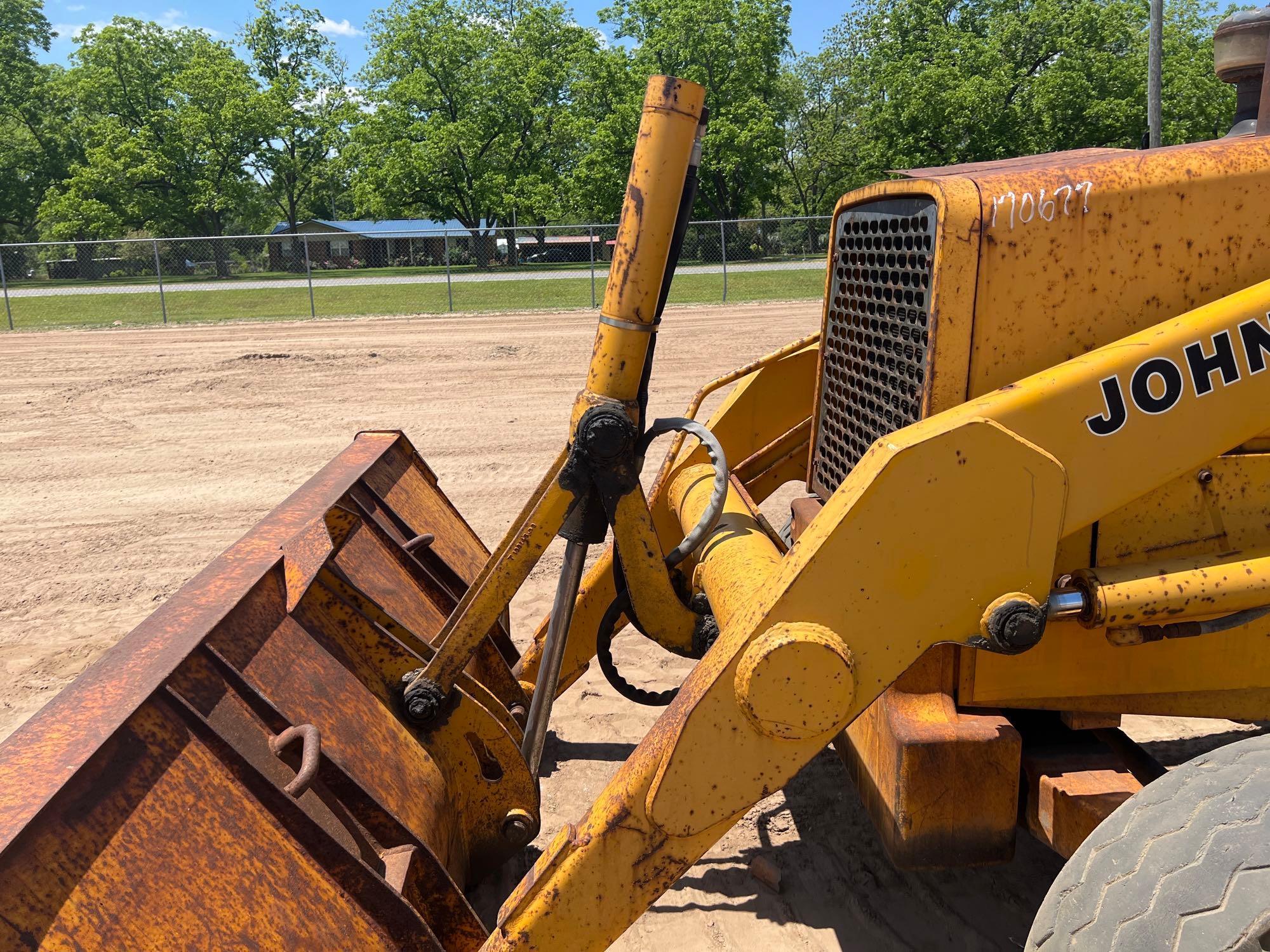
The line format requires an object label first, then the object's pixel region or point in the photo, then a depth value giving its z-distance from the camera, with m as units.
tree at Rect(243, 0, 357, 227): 54.16
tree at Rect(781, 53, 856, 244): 54.88
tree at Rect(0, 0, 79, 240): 51.97
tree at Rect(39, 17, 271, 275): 47.84
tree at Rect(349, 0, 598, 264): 45.66
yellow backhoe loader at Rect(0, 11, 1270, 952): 1.79
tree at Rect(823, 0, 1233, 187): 38.62
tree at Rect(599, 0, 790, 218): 44.00
